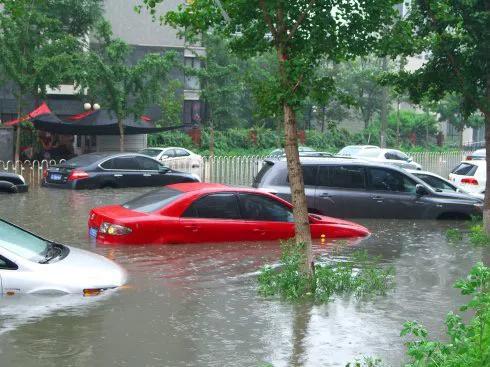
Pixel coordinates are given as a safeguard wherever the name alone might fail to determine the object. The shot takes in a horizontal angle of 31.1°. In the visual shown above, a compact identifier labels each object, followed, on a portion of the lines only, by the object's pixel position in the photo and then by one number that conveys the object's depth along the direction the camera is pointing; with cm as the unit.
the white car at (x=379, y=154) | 3525
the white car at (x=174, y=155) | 3384
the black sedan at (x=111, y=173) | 2453
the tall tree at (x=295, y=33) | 1088
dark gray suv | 1841
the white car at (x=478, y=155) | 3512
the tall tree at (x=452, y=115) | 6025
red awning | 3398
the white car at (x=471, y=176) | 2375
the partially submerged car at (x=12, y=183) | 2294
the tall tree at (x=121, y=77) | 3400
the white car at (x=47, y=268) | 900
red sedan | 1398
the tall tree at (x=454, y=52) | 1557
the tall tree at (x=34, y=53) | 3189
